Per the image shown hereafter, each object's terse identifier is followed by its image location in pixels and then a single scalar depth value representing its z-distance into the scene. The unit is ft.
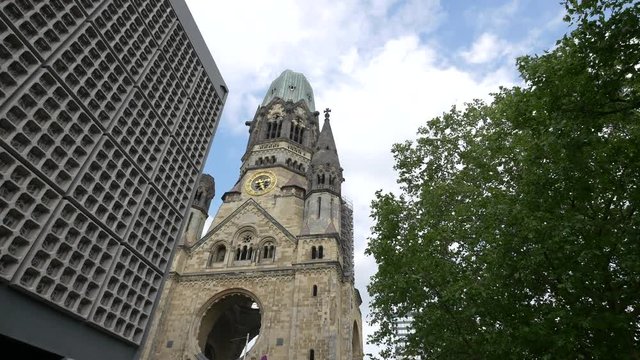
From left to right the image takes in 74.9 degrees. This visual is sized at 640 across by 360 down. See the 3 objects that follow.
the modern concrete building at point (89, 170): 28.60
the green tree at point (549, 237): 26.89
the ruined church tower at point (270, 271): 83.97
